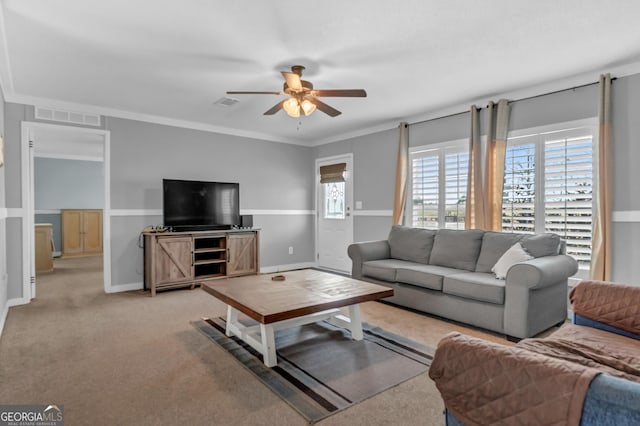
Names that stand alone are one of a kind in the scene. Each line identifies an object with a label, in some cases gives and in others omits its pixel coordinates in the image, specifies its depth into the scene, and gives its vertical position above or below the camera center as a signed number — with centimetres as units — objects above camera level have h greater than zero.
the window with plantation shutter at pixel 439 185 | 461 +33
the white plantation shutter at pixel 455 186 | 457 +30
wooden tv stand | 468 -69
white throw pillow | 329 -48
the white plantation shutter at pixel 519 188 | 393 +23
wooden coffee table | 249 -68
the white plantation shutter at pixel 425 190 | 491 +28
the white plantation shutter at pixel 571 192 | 353 +18
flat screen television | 498 +7
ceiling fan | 312 +106
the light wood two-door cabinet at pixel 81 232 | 820 -53
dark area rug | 215 -114
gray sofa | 295 -66
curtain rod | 352 +125
